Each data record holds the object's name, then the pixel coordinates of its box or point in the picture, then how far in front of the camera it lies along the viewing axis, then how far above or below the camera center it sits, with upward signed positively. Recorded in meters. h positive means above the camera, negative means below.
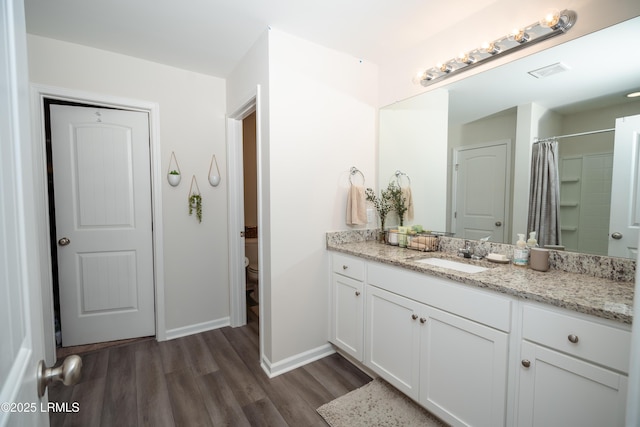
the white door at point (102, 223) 2.31 -0.22
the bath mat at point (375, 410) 1.62 -1.25
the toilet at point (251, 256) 3.53 -0.74
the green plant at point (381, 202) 2.45 -0.04
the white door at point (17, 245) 0.42 -0.08
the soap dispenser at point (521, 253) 1.57 -0.30
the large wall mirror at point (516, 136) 1.39 +0.38
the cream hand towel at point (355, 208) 2.30 -0.08
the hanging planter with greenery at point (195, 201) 2.64 -0.04
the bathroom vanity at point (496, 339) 1.01 -0.62
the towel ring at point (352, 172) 2.38 +0.21
